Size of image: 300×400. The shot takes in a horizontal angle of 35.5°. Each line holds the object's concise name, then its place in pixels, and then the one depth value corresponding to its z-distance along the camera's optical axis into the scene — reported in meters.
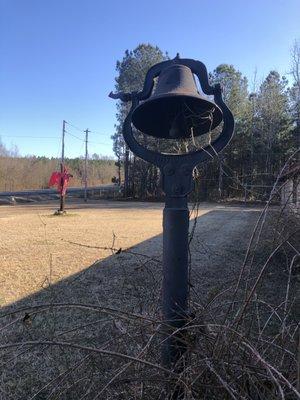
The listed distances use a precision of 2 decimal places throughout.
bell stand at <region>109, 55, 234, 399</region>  2.23
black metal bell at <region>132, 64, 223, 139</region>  2.53
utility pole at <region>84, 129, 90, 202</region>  47.38
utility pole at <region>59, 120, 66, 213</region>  21.53
